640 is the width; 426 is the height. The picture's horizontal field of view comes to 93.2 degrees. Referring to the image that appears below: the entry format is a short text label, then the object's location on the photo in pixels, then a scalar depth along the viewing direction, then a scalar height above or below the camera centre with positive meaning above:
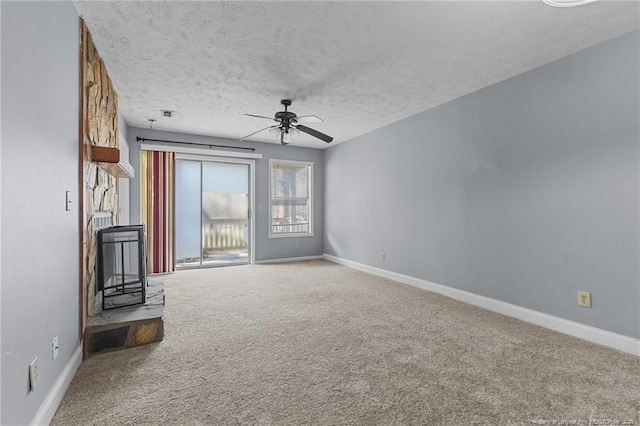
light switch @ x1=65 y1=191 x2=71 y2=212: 1.88 +0.10
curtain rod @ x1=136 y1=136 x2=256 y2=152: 4.93 +1.25
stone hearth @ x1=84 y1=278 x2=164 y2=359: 2.25 -0.88
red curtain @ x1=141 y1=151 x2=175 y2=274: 4.99 +0.12
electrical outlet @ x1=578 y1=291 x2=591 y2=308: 2.55 -0.75
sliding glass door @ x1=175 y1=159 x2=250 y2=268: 5.45 +0.03
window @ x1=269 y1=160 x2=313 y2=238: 6.22 +0.33
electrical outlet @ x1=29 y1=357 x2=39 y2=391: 1.37 -0.73
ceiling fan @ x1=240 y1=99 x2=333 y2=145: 3.53 +1.05
